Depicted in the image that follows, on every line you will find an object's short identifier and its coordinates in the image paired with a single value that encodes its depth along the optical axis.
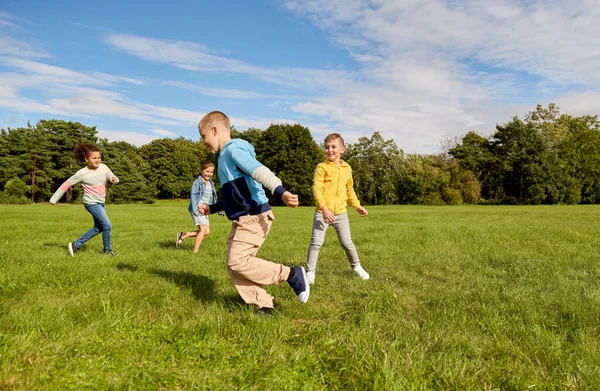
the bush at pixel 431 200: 48.12
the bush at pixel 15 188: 49.34
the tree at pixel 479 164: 50.62
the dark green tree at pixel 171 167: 69.31
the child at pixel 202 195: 8.84
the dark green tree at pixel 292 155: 51.12
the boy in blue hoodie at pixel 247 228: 4.05
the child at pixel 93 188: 7.82
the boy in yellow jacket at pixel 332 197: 6.04
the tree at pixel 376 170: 52.09
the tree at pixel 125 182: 56.94
